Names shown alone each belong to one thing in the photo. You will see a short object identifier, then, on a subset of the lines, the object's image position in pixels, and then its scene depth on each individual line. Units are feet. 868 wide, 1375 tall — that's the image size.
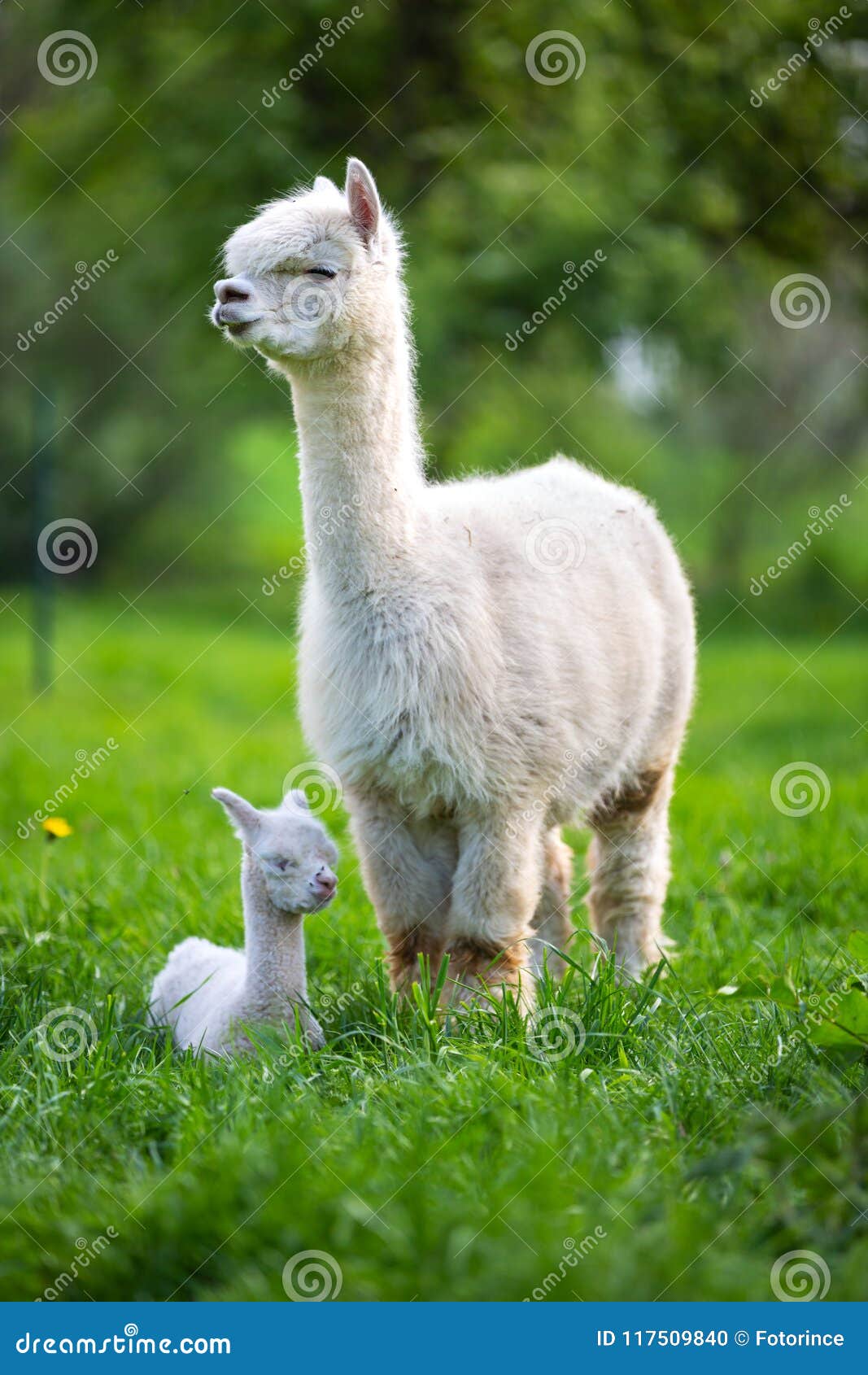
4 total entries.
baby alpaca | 11.27
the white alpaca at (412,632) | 11.35
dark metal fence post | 29.86
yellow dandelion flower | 13.83
